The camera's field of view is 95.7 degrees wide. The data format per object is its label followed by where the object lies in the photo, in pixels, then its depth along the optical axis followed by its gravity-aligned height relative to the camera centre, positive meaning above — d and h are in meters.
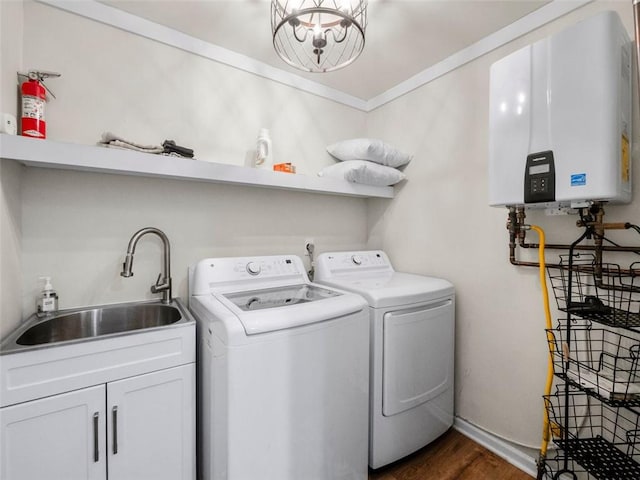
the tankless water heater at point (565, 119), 1.10 +0.51
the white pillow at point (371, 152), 2.07 +0.63
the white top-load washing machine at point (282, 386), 1.11 -0.63
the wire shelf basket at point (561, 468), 1.37 -1.12
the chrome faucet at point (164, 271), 1.58 -0.19
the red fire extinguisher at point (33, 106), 1.27 +0.58
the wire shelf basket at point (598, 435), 1.17 -0.90
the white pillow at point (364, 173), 2.05 +0.48
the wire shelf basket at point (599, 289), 1.16 -0.24
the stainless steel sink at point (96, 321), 1.28 -0.42
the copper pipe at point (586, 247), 1.22 -0.04
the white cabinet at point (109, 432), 1.01 -0.76
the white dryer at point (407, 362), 1.52 -0.70
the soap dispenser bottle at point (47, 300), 1.36 -0.30
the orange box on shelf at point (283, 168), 1.94 +0.47
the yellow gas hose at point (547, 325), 1.39 -0.44
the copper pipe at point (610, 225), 1.21 +0.06
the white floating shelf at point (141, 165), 1.18 +0.36
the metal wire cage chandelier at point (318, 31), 1.19 +1.13
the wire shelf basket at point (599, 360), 1.10 -0.55
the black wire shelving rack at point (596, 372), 1.15 -0.57
